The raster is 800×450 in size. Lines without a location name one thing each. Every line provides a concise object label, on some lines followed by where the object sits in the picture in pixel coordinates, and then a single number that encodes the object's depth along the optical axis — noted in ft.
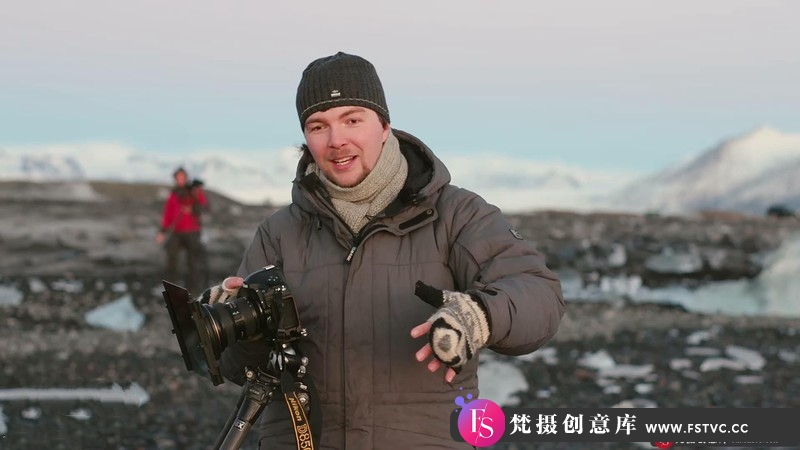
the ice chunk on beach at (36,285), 47.34
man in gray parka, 9.45
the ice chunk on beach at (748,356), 32.68
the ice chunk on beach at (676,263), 52.24
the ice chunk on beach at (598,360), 32.32
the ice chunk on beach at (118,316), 40.27
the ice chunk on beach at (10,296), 44.83
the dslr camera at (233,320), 9.06
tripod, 9.28
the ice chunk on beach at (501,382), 28.02
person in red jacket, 43.01
